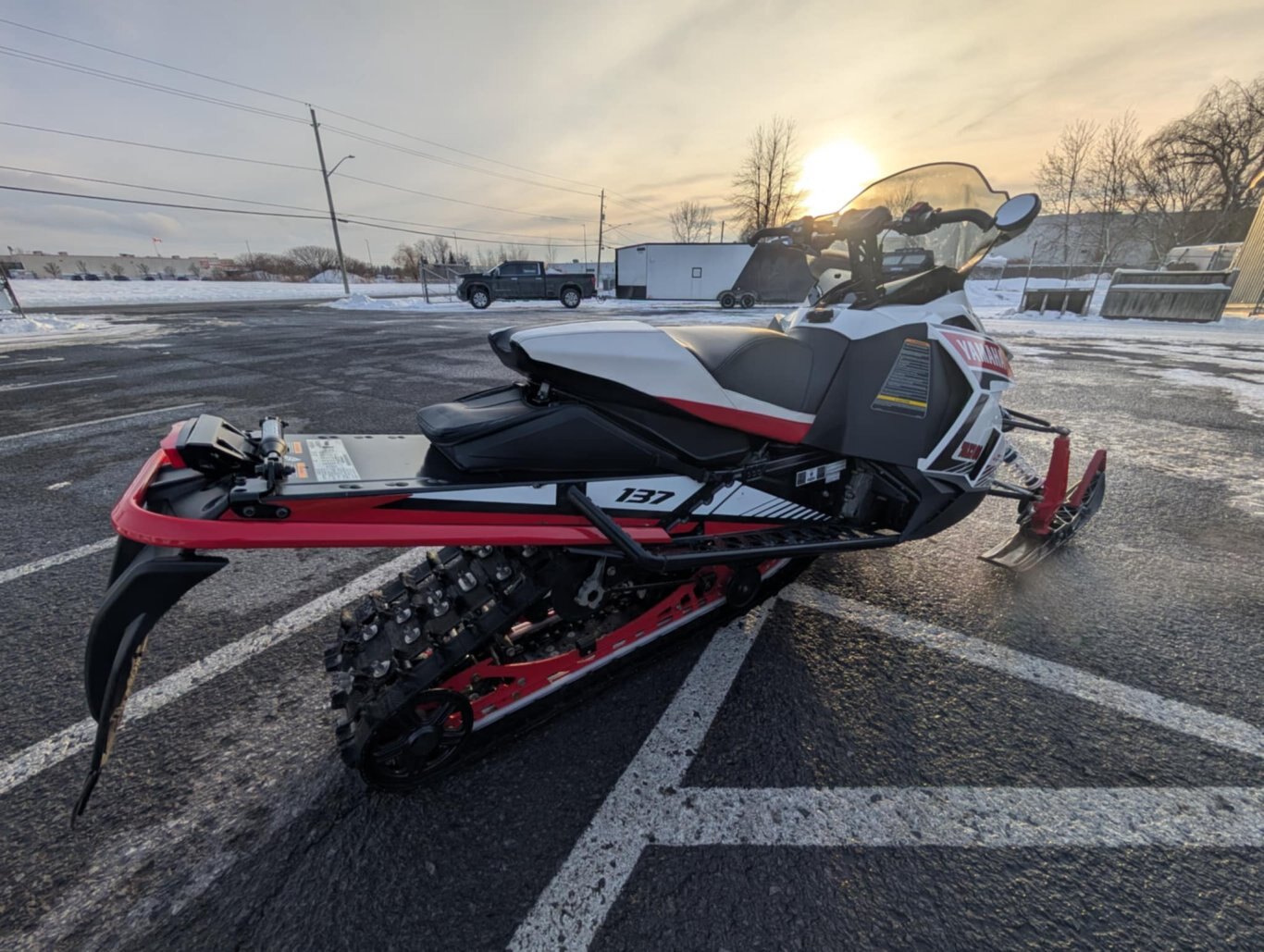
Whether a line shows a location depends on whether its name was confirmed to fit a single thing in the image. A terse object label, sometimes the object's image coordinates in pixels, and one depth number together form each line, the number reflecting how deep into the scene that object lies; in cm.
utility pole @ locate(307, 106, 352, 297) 2919
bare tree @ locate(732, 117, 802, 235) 4338
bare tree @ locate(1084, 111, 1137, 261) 3053
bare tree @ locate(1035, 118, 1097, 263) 3150
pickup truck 2466
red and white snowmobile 145
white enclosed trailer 2547
